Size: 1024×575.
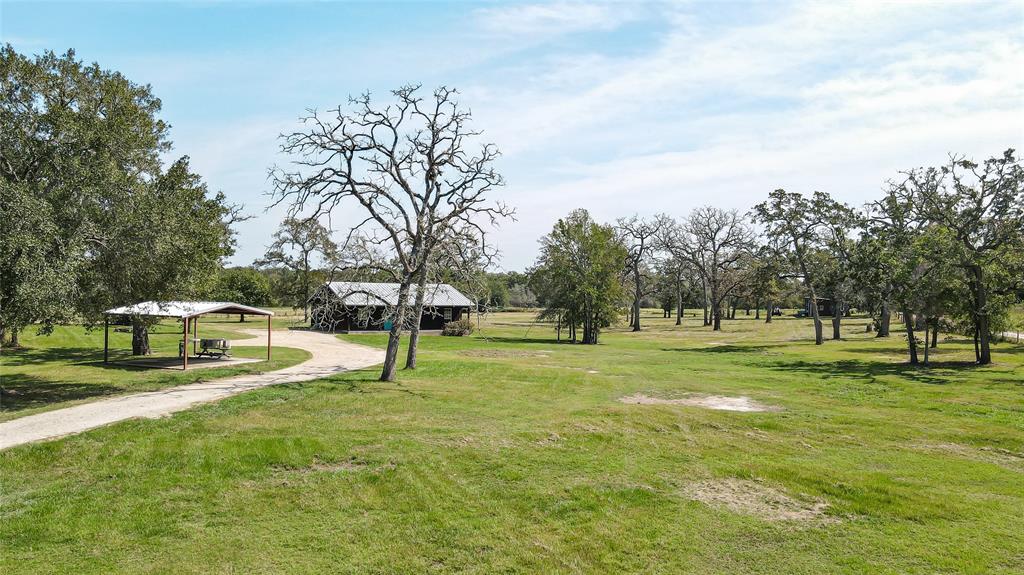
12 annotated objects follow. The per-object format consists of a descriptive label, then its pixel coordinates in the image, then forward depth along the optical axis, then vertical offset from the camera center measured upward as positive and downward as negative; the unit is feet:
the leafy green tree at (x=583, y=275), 148.46 +7.09
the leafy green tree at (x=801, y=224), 144.66 +19.57
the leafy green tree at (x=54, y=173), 47.65 +11.20
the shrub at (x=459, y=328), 158.10 -6.56
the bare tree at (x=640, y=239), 232.94 +24.94
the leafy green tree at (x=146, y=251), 57.47 +4.64
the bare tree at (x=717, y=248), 230.68 +21.97
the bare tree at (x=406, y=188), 67.92 +12.82
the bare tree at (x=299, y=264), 219.69 +13.70
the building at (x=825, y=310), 296.51 -1.51
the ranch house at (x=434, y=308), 166.01 -1.84
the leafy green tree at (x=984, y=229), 90.99 +12.10
